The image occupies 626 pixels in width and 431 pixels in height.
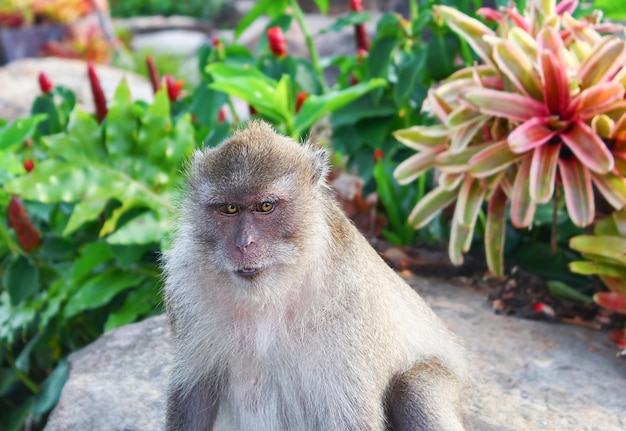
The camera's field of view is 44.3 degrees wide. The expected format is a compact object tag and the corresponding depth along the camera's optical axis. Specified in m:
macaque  2.65
